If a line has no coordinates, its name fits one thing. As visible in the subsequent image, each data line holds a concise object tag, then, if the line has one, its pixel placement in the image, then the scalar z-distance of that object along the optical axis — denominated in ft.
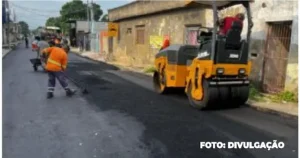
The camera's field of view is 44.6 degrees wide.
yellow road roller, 24.02
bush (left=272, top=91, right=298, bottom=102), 28.20
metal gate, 31.48
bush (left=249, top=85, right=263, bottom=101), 29.29
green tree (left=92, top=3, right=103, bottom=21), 245.55
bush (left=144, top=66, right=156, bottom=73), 51.62
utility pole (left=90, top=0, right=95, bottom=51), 128.58
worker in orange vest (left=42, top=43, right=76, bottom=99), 29.81
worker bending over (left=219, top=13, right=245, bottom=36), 23.98
